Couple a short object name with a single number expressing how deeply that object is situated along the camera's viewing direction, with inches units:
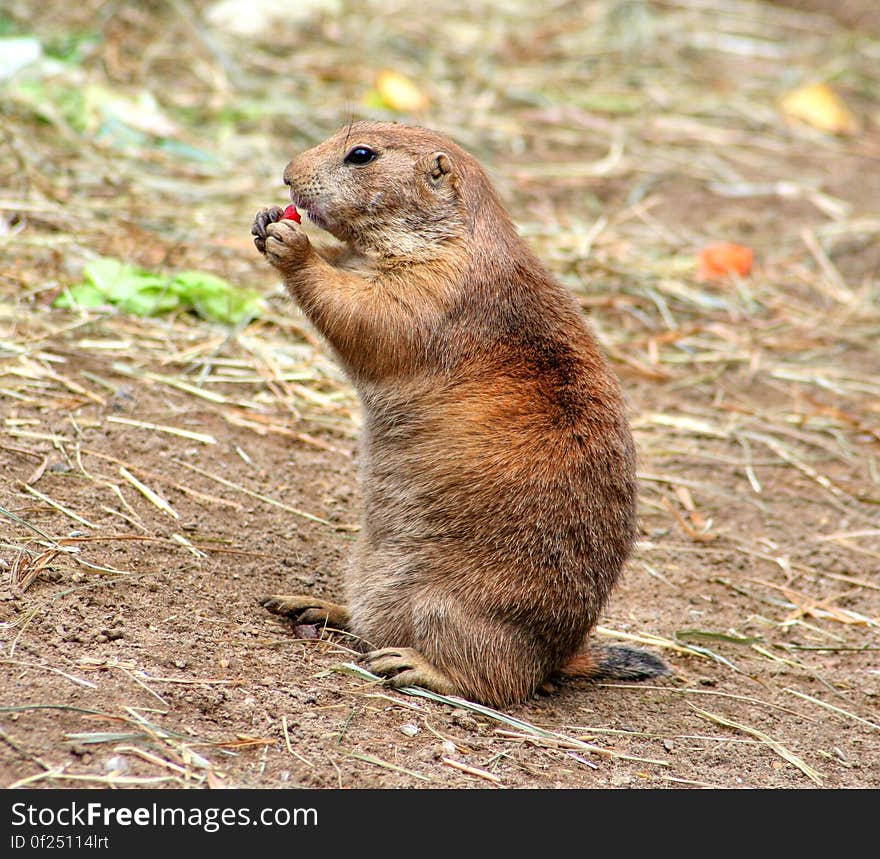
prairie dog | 340.8
